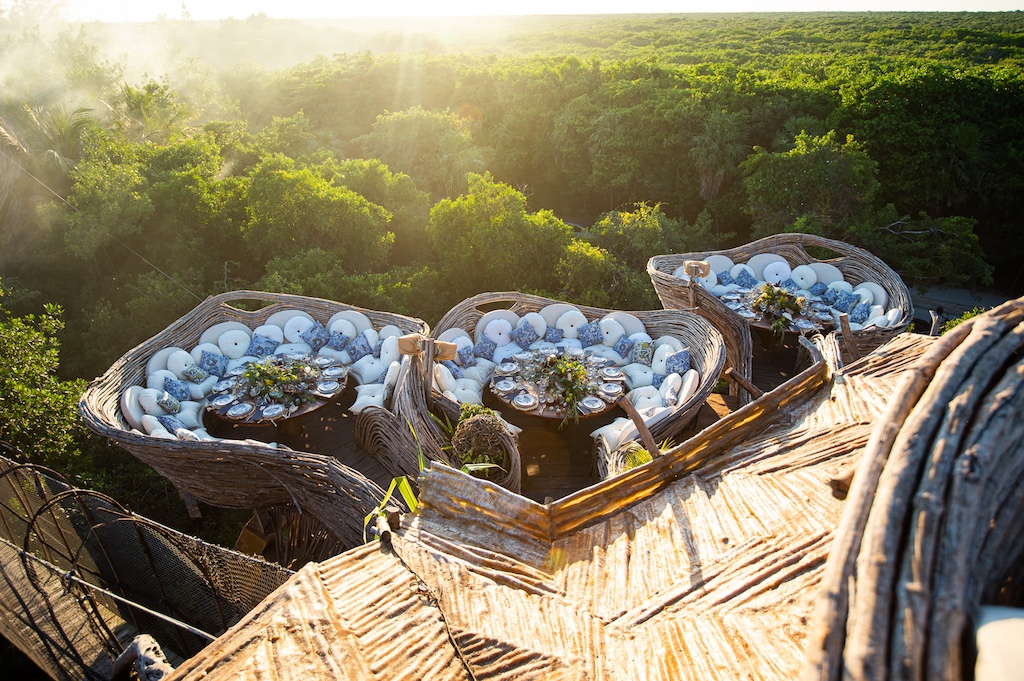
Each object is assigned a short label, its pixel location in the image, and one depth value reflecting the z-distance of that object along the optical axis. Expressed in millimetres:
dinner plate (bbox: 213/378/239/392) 6887
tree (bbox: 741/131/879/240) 13344
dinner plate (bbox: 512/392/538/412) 6641
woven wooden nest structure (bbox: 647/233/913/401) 7379
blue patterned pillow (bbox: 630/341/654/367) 7395
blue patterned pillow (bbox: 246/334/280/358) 7546
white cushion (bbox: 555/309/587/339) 7930
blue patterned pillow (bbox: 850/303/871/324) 8086
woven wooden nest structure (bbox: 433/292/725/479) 5809
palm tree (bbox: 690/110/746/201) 16906
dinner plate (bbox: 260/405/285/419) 6410
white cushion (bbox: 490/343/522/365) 7613
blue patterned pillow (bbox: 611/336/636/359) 7641
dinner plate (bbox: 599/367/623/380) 7121
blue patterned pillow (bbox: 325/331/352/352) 7664
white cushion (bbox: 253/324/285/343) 7715
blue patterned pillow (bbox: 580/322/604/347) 7773
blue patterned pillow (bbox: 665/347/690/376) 6883
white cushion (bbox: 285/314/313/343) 7828
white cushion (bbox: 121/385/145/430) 6027
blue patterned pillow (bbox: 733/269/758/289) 9164
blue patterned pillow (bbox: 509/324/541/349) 7828
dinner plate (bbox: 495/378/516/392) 6945
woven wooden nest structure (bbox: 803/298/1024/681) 1086
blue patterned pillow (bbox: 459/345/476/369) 7430
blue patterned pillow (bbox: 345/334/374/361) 7598
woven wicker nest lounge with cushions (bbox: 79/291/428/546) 4984
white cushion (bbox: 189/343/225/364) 7242
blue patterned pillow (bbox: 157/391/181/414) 6352
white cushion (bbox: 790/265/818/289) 9117
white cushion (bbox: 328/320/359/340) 7723
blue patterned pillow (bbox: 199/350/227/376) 7160
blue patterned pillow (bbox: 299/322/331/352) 7789
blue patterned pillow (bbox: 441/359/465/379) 7207
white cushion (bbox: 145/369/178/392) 6594
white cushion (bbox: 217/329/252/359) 7461
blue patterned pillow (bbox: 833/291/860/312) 8352
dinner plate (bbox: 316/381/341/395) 6844
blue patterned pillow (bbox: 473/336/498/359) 7684
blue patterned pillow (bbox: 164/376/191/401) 6590
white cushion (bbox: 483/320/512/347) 7777
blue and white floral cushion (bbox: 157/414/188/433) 6067
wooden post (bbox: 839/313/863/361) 6059
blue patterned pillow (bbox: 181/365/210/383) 6898
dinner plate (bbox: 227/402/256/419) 6418
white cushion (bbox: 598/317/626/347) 7770
